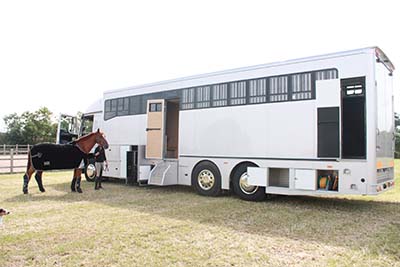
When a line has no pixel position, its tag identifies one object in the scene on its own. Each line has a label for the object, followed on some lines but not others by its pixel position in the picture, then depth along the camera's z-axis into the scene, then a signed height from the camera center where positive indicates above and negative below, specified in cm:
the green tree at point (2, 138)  6009 +201
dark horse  918 -20
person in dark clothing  1047 -39
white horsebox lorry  698 +56
